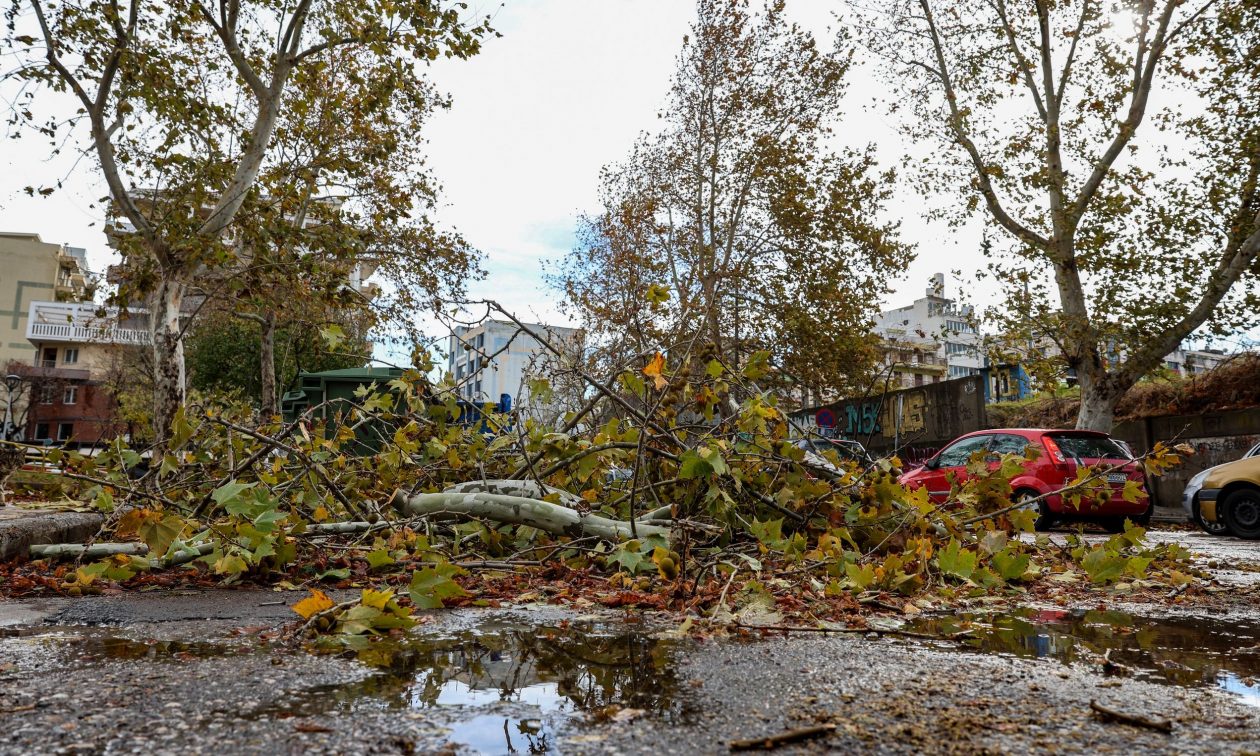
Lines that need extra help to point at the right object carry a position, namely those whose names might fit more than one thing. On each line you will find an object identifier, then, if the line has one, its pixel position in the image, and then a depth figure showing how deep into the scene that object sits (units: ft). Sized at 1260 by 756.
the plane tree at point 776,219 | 79.25
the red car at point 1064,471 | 37.42
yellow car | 34.12
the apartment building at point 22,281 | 212.43
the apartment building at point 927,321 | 260.83
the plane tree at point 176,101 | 36.06
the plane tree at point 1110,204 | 52.65
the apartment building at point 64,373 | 178.04
